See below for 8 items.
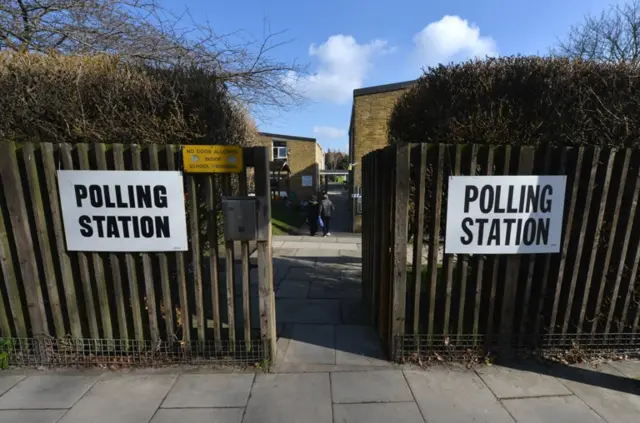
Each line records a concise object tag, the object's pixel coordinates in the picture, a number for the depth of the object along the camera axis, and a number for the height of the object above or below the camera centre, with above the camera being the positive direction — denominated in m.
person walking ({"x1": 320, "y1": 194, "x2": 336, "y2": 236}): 11.23 -1.35
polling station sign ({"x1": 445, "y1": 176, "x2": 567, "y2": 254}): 2.88 -0.39
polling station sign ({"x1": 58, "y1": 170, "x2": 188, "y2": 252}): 2.77 -0.31
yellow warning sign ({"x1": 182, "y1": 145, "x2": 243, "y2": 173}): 2.70 +0.14
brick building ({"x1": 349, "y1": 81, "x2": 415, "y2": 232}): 11.48 +2.29
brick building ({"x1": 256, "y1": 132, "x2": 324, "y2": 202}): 25.18 +1.23
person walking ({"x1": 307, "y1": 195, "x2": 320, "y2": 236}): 11.33 -1.48
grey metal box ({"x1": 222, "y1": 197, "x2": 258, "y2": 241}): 2.78 -0.38
